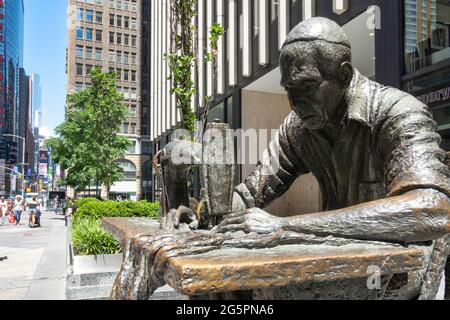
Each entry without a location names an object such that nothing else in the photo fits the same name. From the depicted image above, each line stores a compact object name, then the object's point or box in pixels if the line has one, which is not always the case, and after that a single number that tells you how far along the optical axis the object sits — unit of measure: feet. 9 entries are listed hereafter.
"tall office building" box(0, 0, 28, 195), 292.61
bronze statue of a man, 5.26
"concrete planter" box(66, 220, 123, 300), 23.56
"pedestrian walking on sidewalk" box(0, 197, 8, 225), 89.56
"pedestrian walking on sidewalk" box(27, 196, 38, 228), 78.80
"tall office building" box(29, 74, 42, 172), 601.95
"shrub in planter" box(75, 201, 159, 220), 44.47
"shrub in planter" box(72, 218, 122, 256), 28.68
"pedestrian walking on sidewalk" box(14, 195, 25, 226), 88.79
